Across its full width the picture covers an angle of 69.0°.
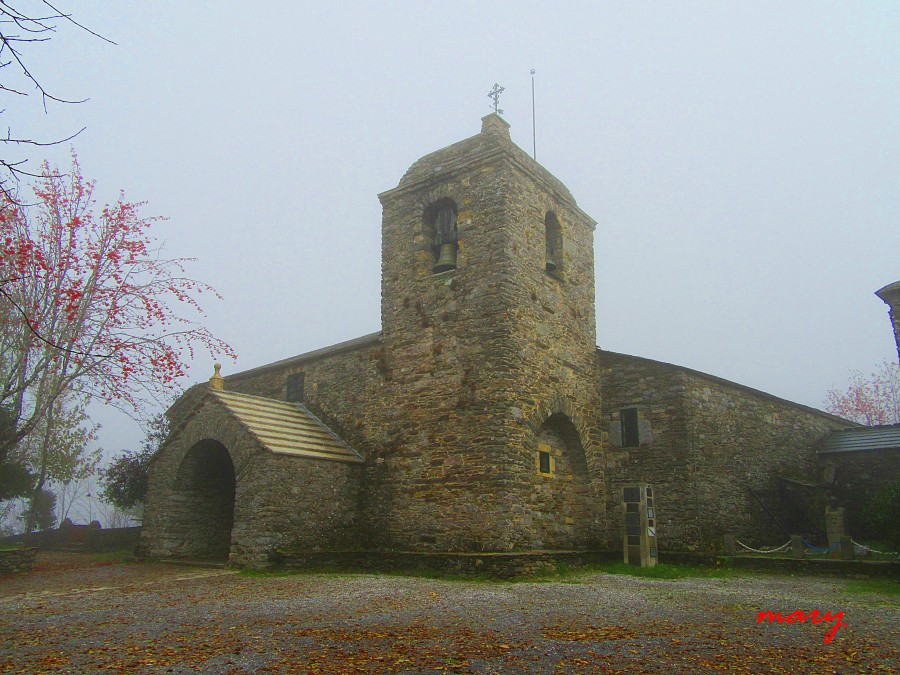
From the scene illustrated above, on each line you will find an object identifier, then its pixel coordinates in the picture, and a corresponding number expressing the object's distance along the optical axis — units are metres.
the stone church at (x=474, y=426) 12.32
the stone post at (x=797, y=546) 12.51
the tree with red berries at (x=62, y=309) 12.71
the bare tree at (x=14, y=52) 3.40
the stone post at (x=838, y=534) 12.14
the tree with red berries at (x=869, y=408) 33.28
